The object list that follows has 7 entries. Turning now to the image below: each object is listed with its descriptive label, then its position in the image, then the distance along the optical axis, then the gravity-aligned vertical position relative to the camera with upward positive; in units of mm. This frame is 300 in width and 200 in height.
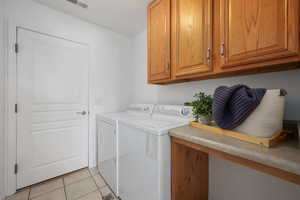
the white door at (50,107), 1514 -104
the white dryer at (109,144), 1387 -575
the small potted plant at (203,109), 996 -77
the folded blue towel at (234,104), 693 -25
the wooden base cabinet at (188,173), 922 -619
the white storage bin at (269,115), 646 -84
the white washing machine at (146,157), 877 -475
